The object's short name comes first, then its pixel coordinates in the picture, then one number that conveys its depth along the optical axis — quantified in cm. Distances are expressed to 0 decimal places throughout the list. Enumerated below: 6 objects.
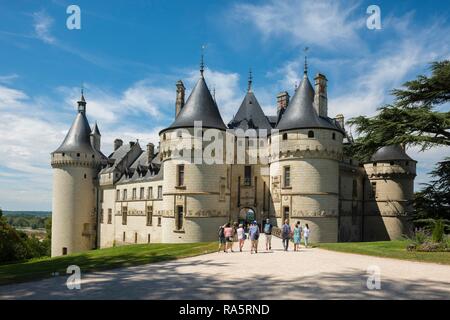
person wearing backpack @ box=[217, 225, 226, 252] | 1916
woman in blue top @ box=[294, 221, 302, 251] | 1956
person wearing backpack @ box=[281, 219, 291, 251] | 1930
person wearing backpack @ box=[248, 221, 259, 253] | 1845
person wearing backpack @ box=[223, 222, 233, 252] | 1883
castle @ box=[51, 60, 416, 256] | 3038
